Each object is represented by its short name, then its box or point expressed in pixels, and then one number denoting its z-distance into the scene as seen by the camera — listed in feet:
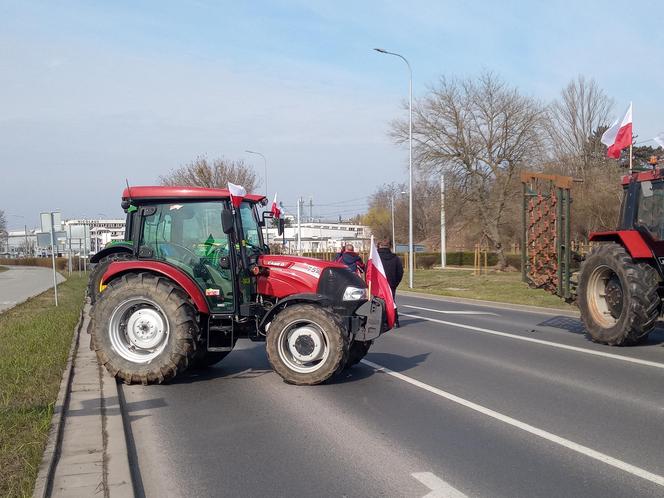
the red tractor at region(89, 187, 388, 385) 28.43
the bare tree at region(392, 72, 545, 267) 138.92
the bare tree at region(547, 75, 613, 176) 154.40
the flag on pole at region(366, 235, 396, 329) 31.35
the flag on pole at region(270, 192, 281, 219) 33.65
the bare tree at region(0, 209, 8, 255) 338.44
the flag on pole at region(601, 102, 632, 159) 45.06
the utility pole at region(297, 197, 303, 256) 156.33
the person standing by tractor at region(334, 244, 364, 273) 57.36
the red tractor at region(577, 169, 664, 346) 36.94
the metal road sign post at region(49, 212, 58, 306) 81.66
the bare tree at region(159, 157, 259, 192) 149.38
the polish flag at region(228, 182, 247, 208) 29.47
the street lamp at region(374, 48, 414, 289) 103.01
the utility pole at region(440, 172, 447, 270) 144.66
